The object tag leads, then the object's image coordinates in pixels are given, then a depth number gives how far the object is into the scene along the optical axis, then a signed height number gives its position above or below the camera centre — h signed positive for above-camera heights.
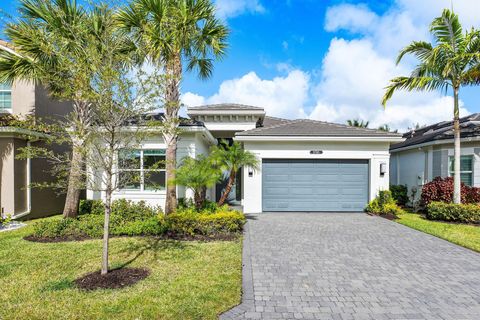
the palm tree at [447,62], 9.95 +3.89
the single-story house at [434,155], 12.03 +0.31
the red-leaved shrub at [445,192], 11.22 -1.32
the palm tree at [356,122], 35.72 +5.33
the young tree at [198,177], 8.42 -0.55
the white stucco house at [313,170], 11.86 -0.45
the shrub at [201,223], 7.80 -1.90
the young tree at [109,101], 4.58 +1.06
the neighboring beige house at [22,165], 10.40 -0.27
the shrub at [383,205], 11.19 -1.92
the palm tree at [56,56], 4.67 +2.46
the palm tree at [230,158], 9.16 +0.07
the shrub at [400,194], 14.91 -1.86
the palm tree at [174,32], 7.71 +4.18
